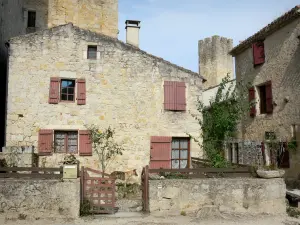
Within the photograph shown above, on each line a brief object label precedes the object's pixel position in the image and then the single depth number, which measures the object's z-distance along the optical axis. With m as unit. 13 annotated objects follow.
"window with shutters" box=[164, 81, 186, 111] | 12.25
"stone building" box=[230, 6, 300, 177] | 11.78
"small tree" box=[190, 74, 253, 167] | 9.76
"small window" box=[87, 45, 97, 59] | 11.95
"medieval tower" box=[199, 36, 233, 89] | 27.41
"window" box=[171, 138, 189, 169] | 12.29
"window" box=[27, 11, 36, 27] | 18.20
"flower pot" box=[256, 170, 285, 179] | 7.62
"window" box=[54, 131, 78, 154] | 11.28
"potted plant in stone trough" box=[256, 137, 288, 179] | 12.21
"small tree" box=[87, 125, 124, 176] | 11.36
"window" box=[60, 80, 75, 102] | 11.58
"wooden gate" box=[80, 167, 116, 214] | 7.32
